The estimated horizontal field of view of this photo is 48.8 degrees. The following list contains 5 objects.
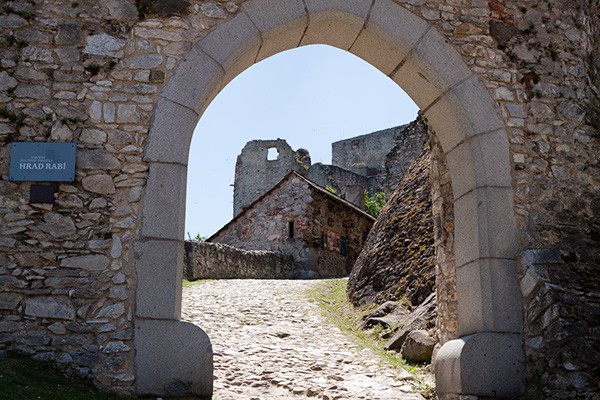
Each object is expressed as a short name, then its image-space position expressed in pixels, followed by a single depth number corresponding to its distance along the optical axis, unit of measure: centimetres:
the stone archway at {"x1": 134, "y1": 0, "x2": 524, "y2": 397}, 480
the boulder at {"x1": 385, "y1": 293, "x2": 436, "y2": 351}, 735
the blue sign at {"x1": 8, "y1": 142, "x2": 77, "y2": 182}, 489
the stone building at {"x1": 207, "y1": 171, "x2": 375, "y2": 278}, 1791
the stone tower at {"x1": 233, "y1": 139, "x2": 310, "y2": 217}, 3136
